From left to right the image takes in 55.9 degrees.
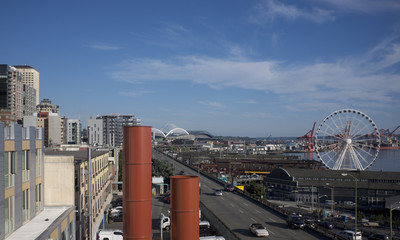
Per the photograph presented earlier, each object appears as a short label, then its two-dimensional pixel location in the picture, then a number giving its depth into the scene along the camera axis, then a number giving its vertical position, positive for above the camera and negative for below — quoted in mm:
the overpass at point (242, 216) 33812 -9549
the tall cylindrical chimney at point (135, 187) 11828 -1698
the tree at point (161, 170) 83438 -8373
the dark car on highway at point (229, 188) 65612 -9811
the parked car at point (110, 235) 34719 -9379
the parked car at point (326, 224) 45981 -11539
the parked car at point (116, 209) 50097 -10274
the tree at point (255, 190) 72000 -11215
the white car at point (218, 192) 60031 -9627
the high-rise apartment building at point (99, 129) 186850 +2423
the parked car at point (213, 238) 31484 -8859
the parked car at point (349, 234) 36444 -10331
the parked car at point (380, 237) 37888 -10844
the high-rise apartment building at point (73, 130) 190875 +2112
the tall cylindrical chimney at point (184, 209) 11852 -2436
